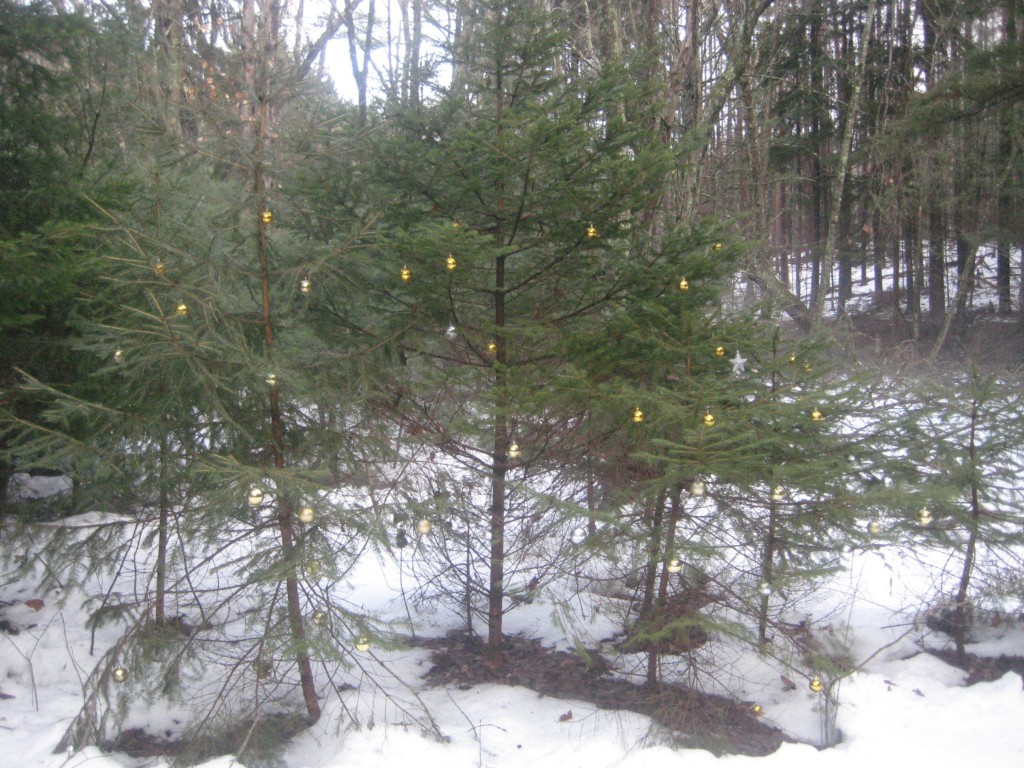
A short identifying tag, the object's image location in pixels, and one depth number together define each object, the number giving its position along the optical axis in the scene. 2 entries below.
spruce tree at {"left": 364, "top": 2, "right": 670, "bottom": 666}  5.20
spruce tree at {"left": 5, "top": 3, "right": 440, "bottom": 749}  4.58
